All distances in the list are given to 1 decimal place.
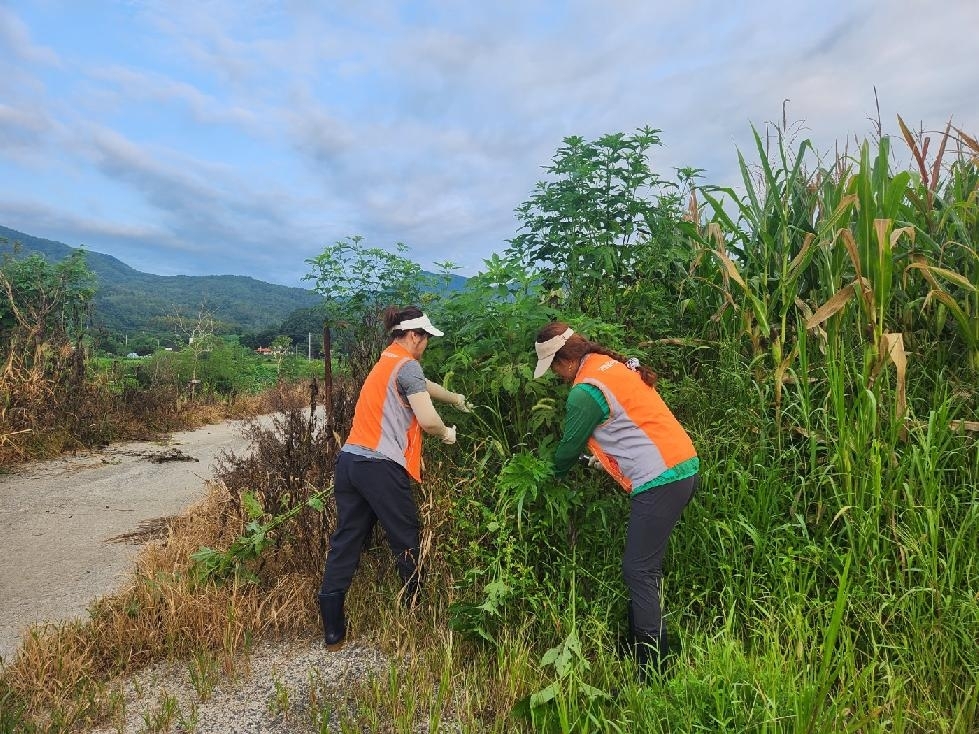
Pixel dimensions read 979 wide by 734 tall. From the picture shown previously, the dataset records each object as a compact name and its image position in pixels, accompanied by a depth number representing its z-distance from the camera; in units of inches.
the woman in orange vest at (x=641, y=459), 106.0
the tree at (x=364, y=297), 178.5
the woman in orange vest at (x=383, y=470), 125.7
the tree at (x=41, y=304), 363.6
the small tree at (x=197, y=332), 615.2
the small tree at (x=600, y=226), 152.6
